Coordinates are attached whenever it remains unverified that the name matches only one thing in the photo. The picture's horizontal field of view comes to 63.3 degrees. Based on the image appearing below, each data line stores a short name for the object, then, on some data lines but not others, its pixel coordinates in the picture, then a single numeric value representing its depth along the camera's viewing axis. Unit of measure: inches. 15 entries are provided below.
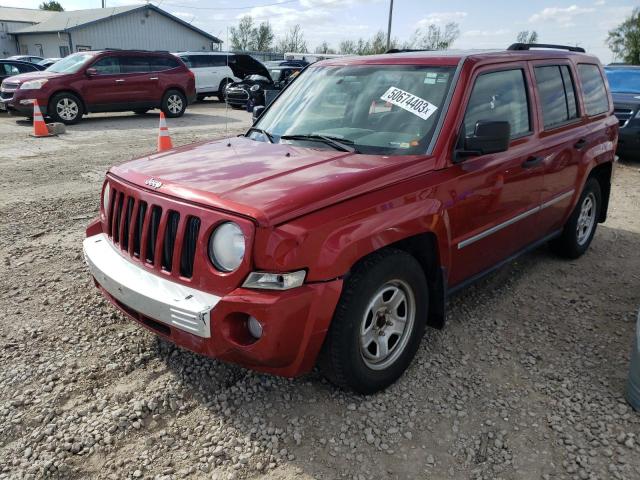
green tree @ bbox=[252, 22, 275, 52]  2174.0
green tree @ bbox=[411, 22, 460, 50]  1629.9
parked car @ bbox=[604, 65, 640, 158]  365.7
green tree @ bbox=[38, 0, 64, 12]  3043.8
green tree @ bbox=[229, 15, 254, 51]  2097.8
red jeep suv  93.1
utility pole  1350.9
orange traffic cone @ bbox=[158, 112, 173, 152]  352.3
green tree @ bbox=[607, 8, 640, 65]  1299.2
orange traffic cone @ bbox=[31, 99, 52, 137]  429.7
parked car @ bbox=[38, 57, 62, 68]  821.2
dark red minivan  489.4
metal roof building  1430.9
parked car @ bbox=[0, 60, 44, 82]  638.5
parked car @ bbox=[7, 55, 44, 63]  1035.7
